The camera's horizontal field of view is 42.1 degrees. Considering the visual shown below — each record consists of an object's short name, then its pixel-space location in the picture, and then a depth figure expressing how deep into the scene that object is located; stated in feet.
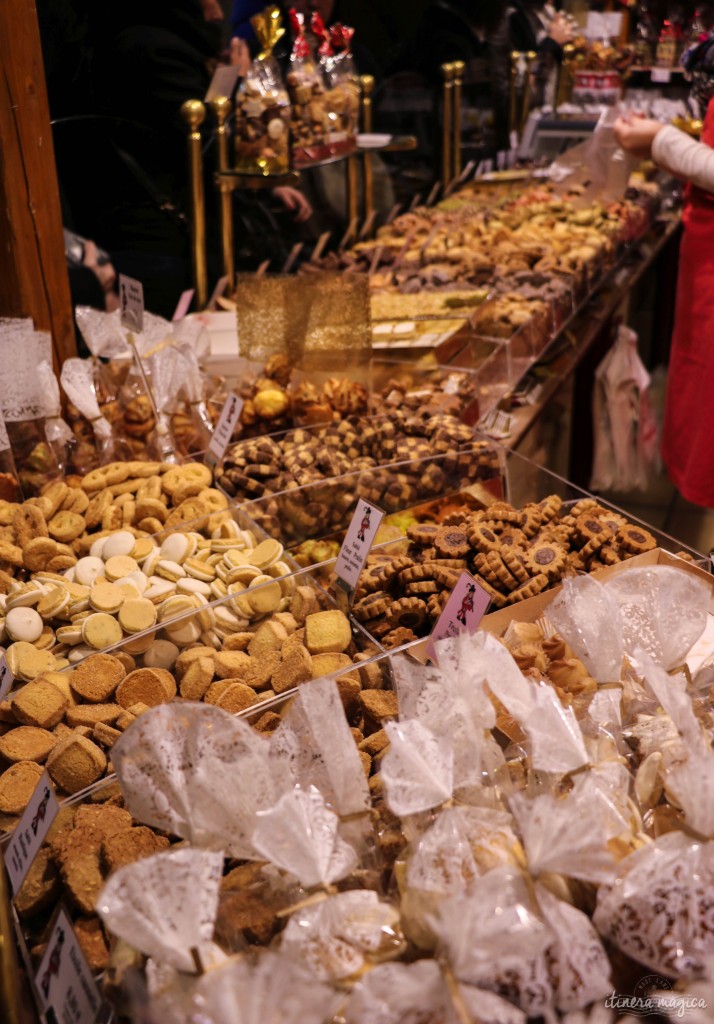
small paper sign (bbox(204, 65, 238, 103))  9.91
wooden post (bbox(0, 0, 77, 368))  6.25
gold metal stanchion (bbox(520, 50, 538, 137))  17.54
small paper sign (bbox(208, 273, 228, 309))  9.12
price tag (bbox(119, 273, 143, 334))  7.05
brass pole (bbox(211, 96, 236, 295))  9.89
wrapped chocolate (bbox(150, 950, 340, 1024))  2.53
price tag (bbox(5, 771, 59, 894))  3.41
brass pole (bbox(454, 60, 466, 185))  15.25
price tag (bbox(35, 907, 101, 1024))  3.04
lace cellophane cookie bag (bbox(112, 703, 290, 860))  3.18
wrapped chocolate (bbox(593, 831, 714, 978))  2.87
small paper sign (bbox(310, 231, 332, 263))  9.87
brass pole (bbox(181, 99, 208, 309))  9.48
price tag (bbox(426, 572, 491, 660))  4.23
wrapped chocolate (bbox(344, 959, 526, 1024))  2.60
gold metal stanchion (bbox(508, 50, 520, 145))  17.28
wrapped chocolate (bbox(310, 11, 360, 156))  10.82
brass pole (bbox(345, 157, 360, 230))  12.72
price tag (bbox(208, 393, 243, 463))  6.61
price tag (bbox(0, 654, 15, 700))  4.24
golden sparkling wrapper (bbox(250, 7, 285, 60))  9.93
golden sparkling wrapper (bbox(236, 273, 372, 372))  7.59
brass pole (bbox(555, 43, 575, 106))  17.79
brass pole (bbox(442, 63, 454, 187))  15.05
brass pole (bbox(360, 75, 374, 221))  13.21
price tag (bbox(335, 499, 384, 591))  4.90
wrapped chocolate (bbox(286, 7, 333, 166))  10.33
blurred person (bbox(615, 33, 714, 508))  8.77
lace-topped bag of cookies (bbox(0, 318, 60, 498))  6.27
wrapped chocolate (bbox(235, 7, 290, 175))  9.70
